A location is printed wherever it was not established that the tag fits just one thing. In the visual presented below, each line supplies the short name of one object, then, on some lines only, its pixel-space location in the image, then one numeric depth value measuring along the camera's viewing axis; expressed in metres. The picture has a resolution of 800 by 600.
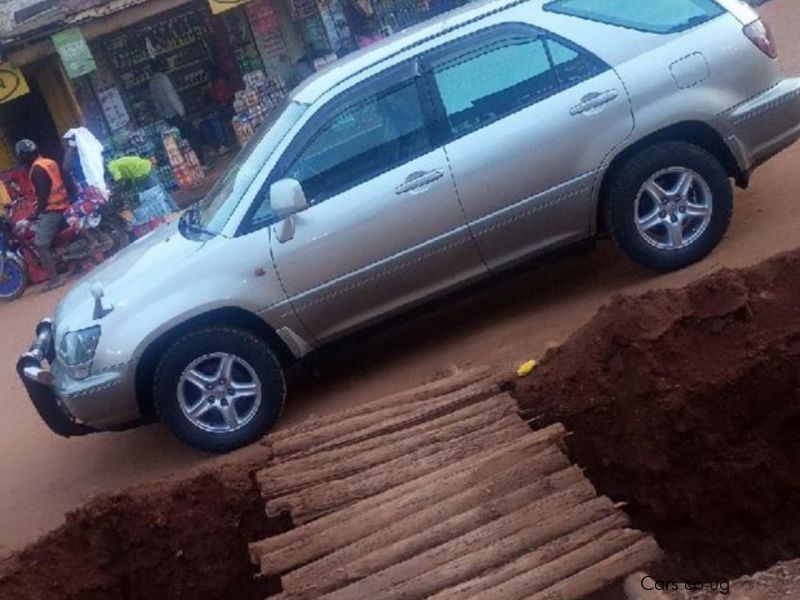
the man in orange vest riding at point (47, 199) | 13.41
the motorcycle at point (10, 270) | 14.37
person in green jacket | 14.37
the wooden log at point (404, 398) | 5.86
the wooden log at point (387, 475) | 5.05
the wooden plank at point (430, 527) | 4.39
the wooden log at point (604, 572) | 3.97
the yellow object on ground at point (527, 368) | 6.36
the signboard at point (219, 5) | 17.02
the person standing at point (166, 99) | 18.44
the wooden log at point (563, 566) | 4.02
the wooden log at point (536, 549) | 4.09
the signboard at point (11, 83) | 16.52
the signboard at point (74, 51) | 16.36
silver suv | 6.70
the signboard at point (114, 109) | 18.36
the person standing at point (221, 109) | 19.16
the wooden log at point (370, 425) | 5.62
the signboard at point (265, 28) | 18.91
